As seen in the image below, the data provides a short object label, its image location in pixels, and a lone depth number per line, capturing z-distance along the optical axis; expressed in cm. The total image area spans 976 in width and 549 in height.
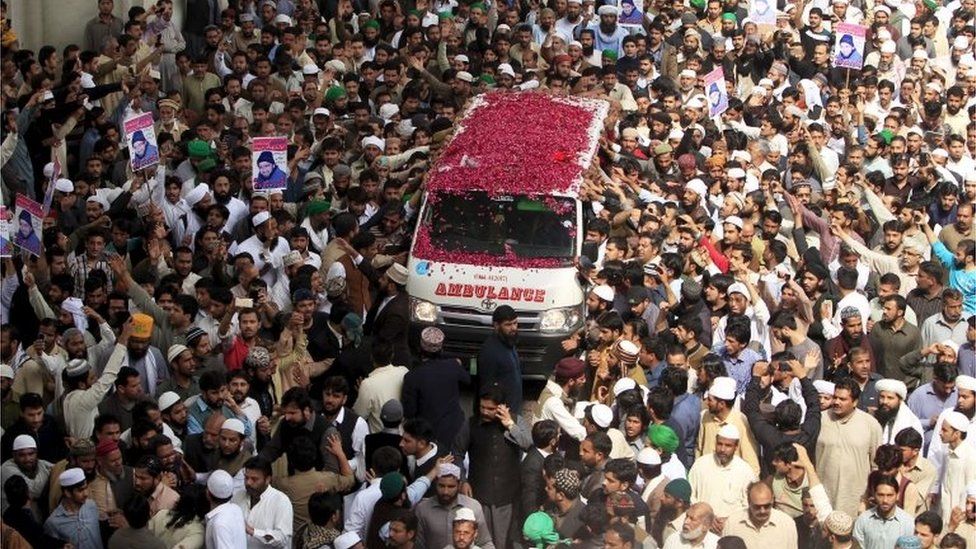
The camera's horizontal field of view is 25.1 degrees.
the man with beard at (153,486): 1398
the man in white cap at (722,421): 1505
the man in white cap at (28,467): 1448
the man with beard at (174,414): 1527
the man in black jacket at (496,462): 1484
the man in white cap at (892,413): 1546
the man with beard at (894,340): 1761
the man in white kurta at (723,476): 1411
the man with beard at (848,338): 1714
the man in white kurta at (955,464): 1497
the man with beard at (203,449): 1481
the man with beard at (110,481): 1426
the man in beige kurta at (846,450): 1509
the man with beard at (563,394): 1502
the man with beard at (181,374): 1598
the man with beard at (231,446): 1462
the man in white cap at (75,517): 1372
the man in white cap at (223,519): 1333
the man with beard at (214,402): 1525
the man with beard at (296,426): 1470
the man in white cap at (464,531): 1340
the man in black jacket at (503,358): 1647
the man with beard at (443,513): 1373
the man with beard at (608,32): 2670
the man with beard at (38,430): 1491
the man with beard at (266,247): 1914
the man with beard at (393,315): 1747
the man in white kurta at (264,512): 1365
